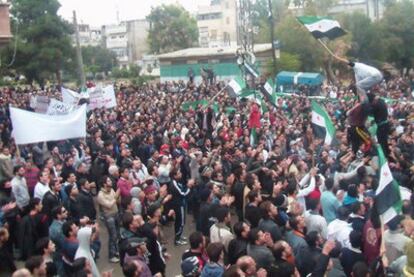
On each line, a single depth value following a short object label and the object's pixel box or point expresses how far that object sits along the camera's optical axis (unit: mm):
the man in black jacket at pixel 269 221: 7695
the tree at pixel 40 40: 45031
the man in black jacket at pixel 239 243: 7293
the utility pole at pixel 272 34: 30147
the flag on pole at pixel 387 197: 7234
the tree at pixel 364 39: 48125
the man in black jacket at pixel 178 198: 10711
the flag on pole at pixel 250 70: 22281
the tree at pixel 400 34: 48469
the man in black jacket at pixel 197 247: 6973
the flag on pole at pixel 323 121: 12805
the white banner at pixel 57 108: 14404
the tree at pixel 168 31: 67000
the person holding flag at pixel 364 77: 11281
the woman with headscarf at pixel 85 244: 7371
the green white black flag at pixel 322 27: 13305
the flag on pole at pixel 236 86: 19555
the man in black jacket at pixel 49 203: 9336
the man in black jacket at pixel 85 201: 9594
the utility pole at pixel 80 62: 33312
